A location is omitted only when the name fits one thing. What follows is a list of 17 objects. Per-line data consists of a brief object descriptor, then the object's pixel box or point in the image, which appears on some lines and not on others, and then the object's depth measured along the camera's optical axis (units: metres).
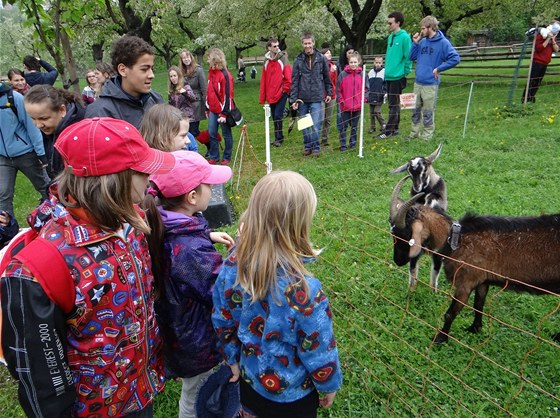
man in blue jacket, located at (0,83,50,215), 4.77
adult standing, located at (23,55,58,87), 6.50
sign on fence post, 7.91
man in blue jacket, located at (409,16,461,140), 7.58
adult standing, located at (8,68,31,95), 6.97
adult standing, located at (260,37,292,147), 8.62
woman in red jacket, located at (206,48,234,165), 7.65
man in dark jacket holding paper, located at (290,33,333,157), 7.91
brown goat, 3.09
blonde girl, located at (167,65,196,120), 7.30
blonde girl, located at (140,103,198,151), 2.64
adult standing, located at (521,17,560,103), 10.10
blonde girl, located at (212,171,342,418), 1.50
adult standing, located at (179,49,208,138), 7.84
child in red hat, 1.31
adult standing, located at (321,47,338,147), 8.86
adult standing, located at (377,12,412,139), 8.25
